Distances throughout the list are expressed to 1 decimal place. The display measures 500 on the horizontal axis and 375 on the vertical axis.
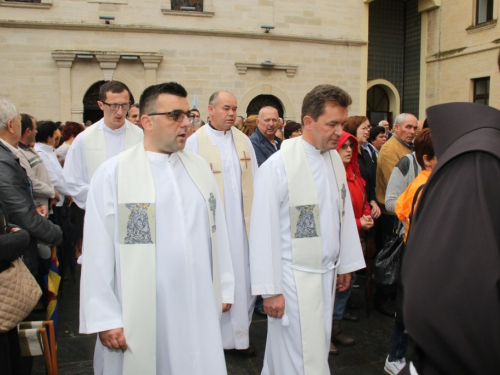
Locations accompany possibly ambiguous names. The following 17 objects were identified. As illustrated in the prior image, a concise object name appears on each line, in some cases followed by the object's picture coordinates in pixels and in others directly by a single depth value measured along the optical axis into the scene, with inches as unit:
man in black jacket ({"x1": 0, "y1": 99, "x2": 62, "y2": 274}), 132.5
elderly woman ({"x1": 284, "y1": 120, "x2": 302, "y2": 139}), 273.7
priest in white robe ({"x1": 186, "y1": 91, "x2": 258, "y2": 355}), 175.9
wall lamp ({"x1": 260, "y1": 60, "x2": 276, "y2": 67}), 617.6
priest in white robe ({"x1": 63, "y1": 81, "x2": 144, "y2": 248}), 179.9
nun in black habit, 42.2
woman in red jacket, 169.8
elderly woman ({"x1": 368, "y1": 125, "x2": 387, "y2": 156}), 290.2
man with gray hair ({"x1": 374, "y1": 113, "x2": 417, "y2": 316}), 224.4
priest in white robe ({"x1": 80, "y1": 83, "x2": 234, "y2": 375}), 97.2
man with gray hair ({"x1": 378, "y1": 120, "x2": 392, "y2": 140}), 392.3
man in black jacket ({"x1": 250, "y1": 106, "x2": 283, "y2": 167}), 224.1
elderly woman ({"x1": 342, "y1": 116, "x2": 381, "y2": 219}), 223.5
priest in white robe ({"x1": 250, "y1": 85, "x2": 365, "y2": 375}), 121.0
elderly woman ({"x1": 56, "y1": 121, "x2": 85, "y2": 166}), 285.1
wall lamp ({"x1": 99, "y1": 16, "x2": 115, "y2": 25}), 552.4
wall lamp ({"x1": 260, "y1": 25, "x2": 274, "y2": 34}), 606.9
